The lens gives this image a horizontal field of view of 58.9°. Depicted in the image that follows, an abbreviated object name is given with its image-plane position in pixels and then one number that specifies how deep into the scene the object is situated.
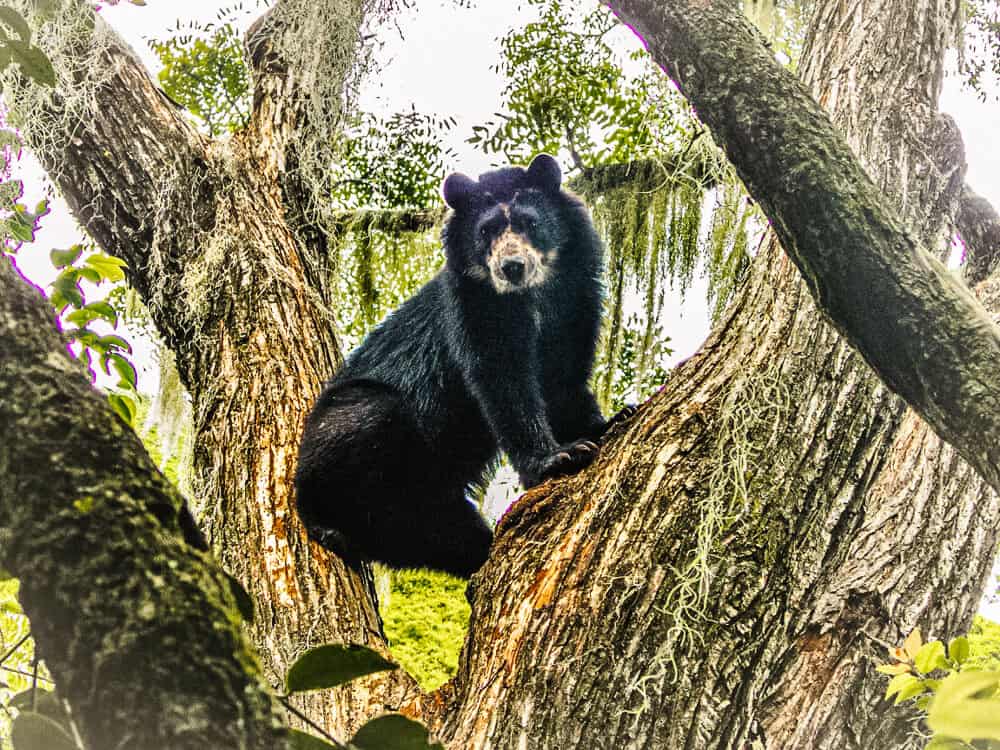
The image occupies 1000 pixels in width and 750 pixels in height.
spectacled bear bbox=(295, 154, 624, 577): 3.97
